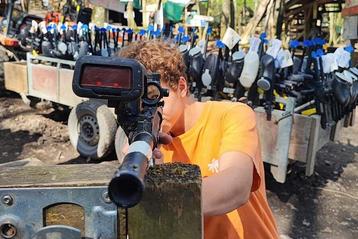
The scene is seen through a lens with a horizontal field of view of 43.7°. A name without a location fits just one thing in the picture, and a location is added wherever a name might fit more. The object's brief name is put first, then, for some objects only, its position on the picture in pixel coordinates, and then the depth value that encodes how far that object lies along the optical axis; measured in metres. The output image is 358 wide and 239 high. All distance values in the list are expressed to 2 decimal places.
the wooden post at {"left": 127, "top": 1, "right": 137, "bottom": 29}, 12.07
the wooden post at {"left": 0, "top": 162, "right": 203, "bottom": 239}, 0.88
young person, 1.58
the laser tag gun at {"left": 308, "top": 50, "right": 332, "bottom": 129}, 4.14
